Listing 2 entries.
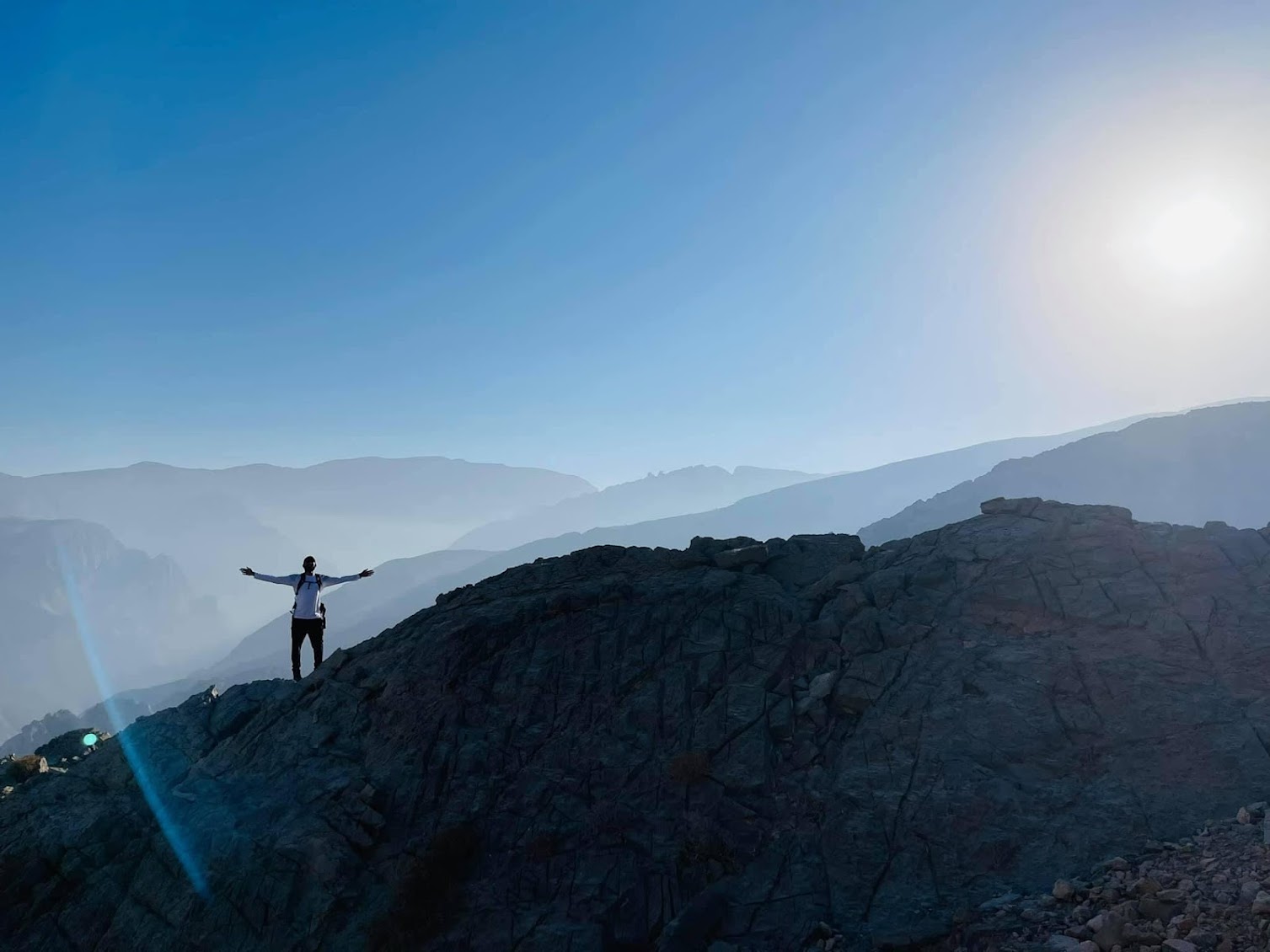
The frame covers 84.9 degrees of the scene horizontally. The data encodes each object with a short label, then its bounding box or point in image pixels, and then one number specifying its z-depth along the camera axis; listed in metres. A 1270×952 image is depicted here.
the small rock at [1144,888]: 10.75
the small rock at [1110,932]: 9.88
